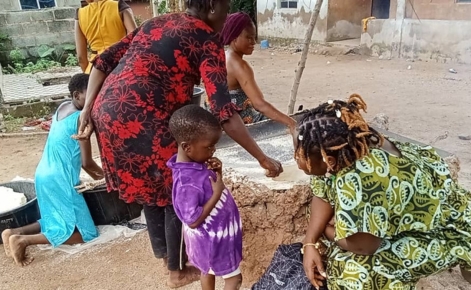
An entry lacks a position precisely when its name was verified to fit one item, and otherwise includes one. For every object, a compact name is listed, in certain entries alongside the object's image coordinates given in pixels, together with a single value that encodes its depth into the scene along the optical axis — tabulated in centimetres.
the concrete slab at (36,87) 601
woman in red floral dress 184
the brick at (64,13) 806
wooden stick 384
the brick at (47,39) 816
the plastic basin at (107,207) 305
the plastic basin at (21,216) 296
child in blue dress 277
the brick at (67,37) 825
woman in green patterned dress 141
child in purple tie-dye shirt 174
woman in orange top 387
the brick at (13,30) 791
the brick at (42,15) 800
